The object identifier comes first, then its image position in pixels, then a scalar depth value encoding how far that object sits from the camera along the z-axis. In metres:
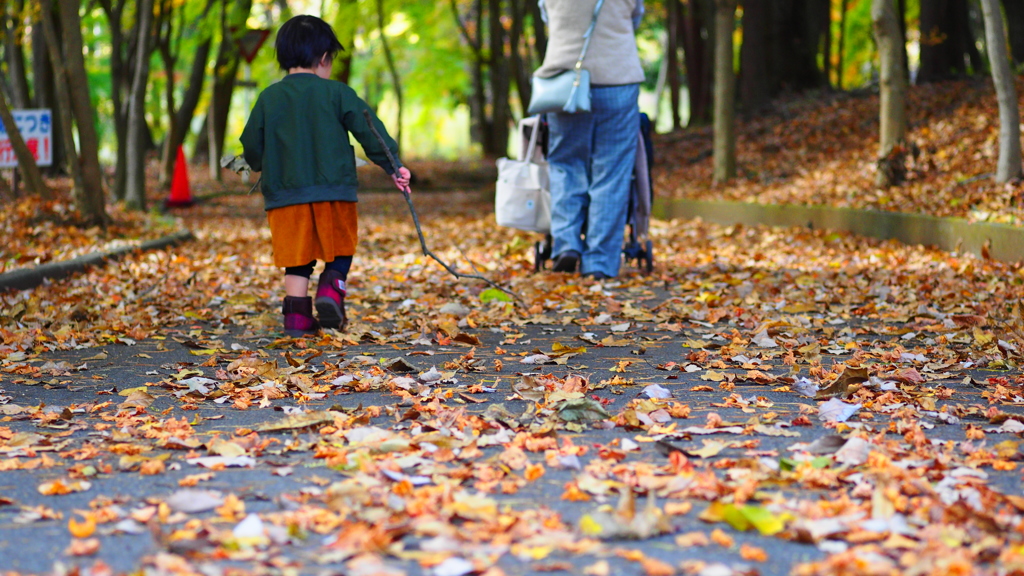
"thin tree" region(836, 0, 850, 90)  25.45
